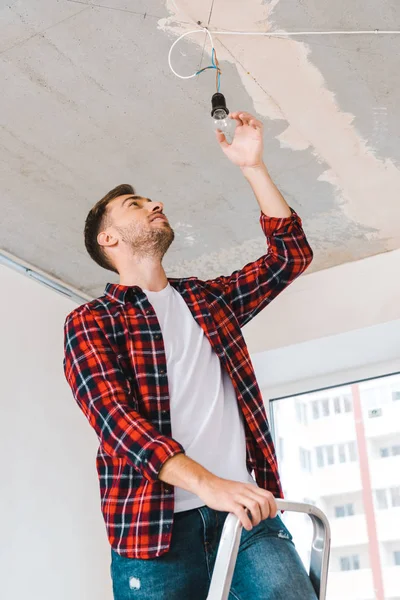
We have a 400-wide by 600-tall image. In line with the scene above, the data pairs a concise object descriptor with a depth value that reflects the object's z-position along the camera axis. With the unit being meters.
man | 1.26
